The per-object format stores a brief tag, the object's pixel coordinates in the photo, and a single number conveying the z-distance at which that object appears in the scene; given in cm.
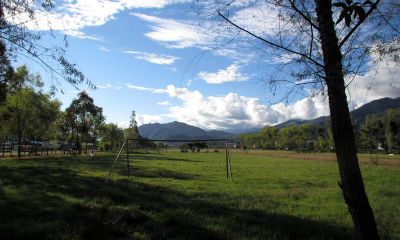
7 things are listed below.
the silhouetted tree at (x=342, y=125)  499
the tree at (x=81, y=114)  8244
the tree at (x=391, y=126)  12294
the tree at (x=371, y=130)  13350
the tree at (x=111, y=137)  12329
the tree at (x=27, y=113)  5691
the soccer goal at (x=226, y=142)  2486
